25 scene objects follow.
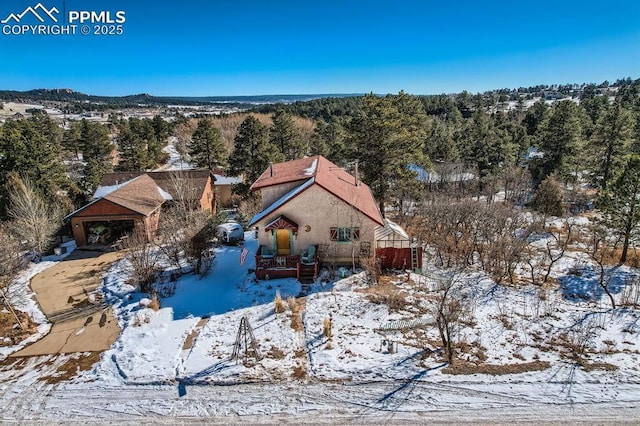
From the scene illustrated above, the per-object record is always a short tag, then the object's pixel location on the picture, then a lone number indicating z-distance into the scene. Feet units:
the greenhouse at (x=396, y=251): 70.18
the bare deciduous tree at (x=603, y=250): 66.89
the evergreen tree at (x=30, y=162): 97.60
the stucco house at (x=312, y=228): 66.64
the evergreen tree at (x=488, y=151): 139.95
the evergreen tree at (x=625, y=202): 68.59
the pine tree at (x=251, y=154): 119.34
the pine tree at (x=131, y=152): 164.76
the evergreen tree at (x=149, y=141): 185.96
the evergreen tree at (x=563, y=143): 133.28
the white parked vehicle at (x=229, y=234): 86.58
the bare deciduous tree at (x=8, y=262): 64.90
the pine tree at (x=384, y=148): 85.25
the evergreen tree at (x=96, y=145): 162.91
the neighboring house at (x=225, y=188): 138.00
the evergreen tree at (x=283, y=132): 143.64
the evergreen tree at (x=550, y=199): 106.73
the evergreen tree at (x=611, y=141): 120.78
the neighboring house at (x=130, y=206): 89.76
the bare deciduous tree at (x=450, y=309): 43.70
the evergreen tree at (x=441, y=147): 150.10
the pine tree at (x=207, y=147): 146.92
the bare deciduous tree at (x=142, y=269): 65.82
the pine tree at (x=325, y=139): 178.50
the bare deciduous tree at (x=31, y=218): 82.58
